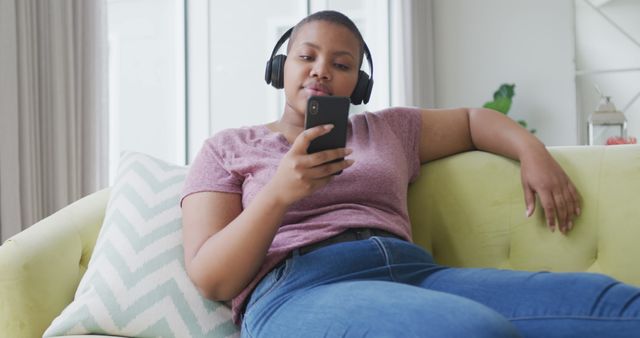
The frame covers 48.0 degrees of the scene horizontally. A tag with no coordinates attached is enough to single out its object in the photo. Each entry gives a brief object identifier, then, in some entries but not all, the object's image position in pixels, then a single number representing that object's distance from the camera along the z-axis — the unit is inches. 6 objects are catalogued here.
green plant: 192.4
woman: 38.1
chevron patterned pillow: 49.6
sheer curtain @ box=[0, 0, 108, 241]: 90.4
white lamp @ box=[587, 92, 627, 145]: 162.7
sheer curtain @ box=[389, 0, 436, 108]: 195.9
